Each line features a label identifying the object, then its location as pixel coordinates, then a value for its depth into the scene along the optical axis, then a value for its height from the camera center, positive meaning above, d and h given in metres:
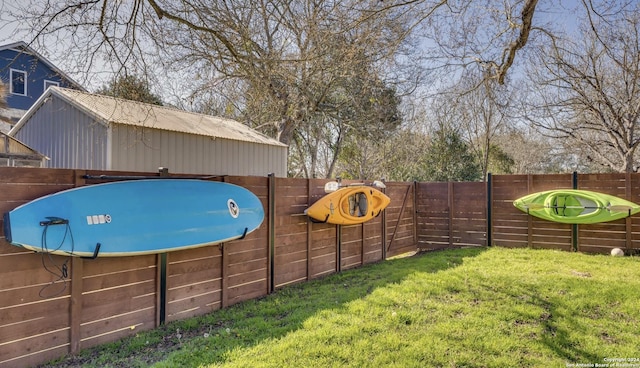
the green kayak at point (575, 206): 6.22 -0.30
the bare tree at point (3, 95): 6.58 +1.84
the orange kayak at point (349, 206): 5.12 -0.28
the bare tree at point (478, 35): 4.93 +2.32
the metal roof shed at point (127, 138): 7.01 +1.07
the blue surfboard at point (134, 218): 2.56 -0.28
